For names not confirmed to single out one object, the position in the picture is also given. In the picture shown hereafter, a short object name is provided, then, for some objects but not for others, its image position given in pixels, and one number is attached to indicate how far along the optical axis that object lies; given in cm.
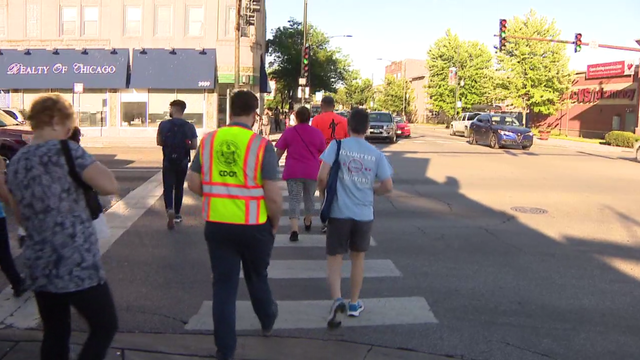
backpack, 791
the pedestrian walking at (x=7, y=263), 496
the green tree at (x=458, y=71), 6131
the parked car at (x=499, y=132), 2620
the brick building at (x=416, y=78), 9131
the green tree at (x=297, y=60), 4753
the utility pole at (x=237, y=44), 2214
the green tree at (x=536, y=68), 4466
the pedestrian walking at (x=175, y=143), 791
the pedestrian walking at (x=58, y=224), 312
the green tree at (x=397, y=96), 8250
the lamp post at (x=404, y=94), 7776
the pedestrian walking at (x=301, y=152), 745
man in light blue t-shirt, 480
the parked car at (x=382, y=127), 2897
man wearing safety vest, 382
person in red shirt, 851
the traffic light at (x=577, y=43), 2759
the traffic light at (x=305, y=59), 3005
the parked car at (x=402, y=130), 3659
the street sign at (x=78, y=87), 2617
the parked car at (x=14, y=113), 2072
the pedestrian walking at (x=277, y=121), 3856
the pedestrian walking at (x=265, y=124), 2472
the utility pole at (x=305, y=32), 3132
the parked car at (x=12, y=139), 1132
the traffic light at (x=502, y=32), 2853
